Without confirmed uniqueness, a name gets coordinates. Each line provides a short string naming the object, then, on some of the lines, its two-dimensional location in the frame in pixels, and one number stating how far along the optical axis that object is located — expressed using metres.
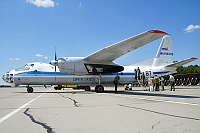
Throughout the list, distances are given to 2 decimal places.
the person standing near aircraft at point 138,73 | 22.08
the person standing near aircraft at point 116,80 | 19.71
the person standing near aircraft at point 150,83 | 21.43
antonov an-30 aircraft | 18.02
